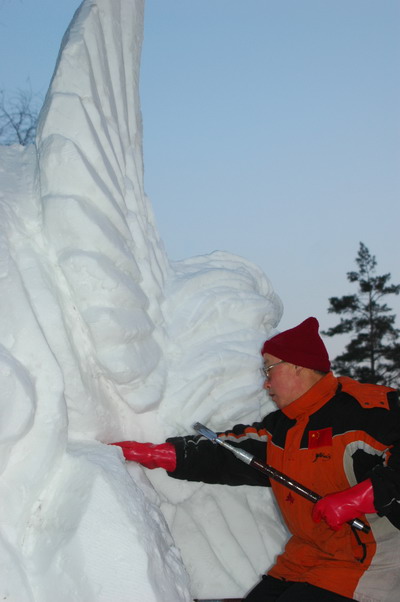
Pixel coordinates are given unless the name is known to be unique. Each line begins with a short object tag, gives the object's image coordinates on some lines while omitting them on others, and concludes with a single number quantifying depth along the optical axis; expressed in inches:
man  81.7
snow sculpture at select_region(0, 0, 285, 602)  74.2
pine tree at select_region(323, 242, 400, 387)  580.7
